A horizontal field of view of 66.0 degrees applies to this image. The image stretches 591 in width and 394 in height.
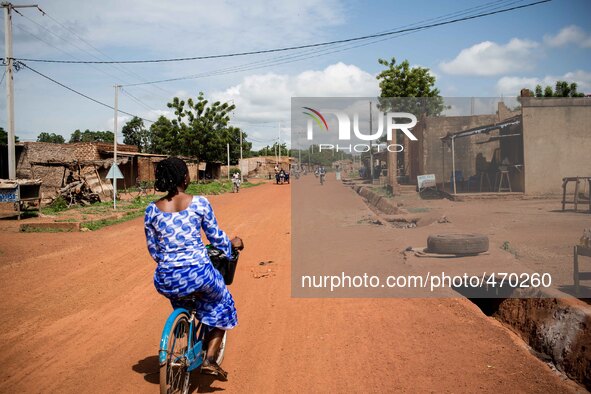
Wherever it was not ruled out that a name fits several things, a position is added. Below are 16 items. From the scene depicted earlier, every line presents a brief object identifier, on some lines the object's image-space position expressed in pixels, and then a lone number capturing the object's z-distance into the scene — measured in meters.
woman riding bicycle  3.21
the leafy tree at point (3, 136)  51.88
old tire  8.23
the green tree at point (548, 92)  43.98
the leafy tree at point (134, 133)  67.69
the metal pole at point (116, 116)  20.41
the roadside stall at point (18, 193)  15.94
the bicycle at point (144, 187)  29.34
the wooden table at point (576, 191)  11.69
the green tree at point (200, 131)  43.22
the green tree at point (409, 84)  22.83
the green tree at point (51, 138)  77.31
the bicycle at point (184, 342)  3.03
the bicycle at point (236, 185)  31.09
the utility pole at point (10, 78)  17.20
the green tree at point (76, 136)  80.94
